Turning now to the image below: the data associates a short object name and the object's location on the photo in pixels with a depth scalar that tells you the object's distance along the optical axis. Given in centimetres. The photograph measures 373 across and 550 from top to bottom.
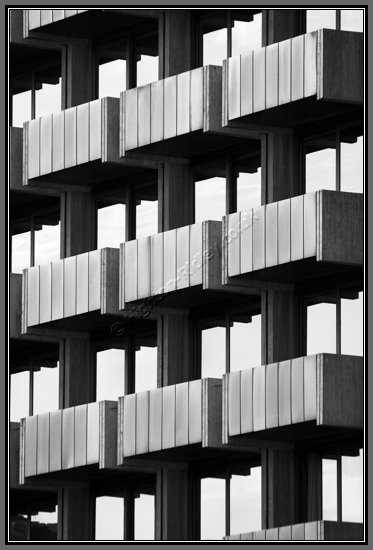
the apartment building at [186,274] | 5669
